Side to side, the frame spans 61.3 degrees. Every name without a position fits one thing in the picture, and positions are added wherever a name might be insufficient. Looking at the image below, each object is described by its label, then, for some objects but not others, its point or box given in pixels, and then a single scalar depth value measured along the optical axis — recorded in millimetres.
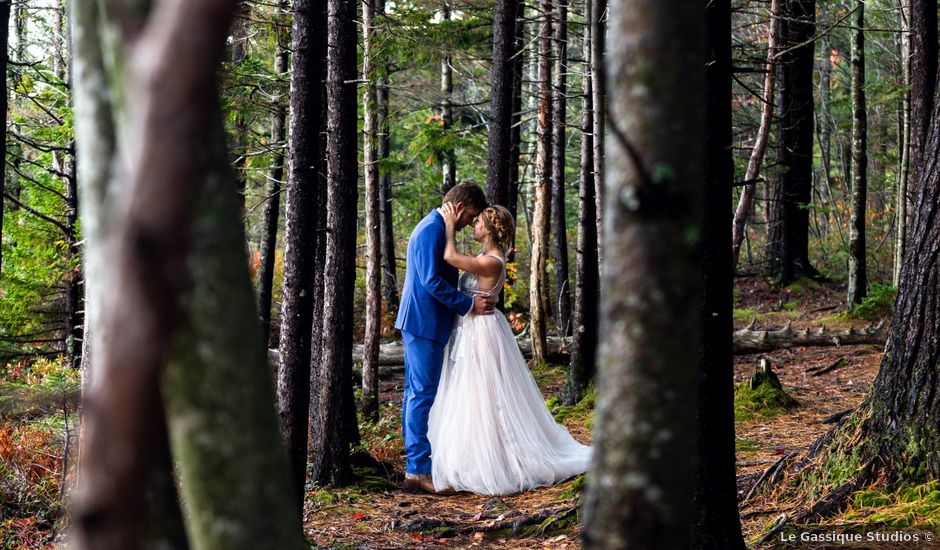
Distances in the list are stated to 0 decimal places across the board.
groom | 7453
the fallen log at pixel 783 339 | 13375
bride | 7359
